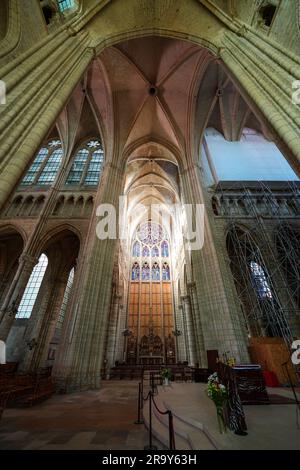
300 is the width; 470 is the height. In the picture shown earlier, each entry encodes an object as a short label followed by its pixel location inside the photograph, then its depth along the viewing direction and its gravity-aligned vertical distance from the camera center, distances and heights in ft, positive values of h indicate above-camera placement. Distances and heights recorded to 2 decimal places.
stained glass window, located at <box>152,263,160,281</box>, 88.02 +37.27
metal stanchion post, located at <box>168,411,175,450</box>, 7.45 -1.79
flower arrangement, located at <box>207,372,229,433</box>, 10.52 -1.04
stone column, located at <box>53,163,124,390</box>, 26.58 +5.91
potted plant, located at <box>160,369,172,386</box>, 30.96 -0.42
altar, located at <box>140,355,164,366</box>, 69.81 +4.00
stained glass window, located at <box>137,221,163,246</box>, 97.25 +56.84
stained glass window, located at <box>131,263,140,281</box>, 87.26 +36.84
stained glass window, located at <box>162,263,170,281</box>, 88.12 +37.21
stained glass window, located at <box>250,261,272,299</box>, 39.88 +15.51
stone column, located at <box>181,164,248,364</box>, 29.76 +9.16
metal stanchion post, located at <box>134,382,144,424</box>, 13.73 -2.72
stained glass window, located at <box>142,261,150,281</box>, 87.66 +37.12
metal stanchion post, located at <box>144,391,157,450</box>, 9.56 -3.00
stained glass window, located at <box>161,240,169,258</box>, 93.60 +47.78
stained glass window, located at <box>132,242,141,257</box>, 93.02 +47.73
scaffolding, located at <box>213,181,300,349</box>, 36.14 +24.77
